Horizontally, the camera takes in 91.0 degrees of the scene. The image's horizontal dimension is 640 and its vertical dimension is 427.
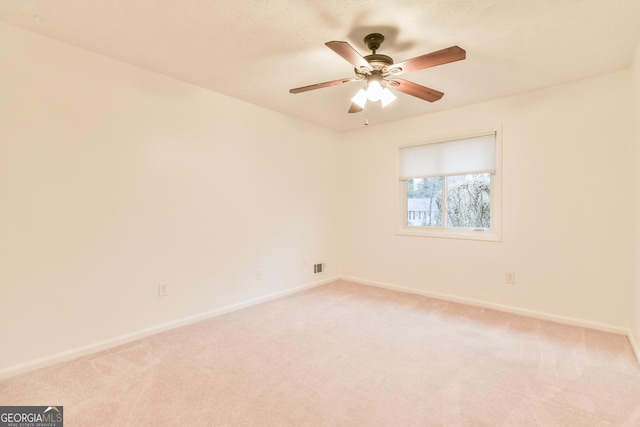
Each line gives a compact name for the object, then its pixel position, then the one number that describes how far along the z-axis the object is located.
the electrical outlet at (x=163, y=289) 3.01
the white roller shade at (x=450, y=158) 3.74
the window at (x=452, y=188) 3.74
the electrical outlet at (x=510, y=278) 3.51
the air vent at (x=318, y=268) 4.70
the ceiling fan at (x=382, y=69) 1.96
